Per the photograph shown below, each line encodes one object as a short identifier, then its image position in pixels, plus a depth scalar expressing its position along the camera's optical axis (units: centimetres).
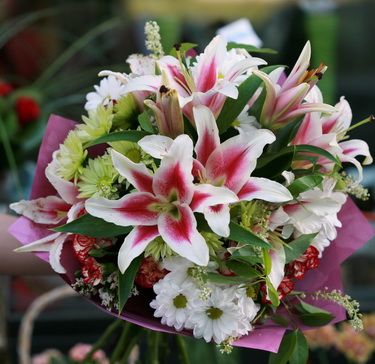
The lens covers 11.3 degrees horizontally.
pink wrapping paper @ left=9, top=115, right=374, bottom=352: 232
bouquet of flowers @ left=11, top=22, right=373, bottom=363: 225
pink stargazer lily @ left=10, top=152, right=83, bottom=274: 232
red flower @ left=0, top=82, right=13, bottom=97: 338
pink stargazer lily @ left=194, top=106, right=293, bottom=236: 225
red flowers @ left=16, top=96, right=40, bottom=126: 332
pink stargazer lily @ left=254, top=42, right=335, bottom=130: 230
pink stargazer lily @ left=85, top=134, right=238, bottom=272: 222
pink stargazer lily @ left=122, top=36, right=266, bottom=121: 227
